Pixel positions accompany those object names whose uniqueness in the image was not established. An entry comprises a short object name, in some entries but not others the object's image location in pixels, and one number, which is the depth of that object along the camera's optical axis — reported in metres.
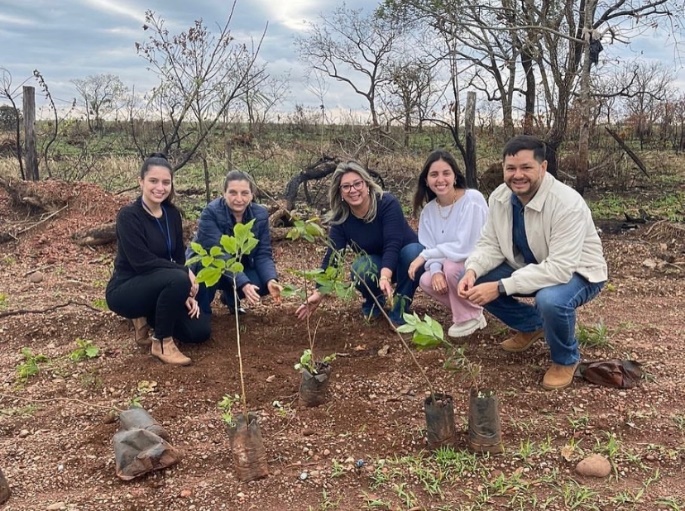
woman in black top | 3.26
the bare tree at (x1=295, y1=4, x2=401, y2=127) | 17.31
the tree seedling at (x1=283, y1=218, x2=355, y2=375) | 2.47
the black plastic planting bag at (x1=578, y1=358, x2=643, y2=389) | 2.84
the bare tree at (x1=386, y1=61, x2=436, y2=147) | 9.87
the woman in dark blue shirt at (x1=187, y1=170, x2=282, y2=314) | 3.57
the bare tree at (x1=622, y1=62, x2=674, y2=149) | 14.62
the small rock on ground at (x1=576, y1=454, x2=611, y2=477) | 2.17
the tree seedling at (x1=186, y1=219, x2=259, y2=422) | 2.25
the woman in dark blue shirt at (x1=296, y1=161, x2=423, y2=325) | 3.54
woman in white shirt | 3.43
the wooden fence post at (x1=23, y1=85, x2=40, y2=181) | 7.68
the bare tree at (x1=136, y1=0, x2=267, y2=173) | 7.29
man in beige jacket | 2.78
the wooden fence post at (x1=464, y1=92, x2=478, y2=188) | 7.86
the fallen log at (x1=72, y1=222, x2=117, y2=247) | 6.15
